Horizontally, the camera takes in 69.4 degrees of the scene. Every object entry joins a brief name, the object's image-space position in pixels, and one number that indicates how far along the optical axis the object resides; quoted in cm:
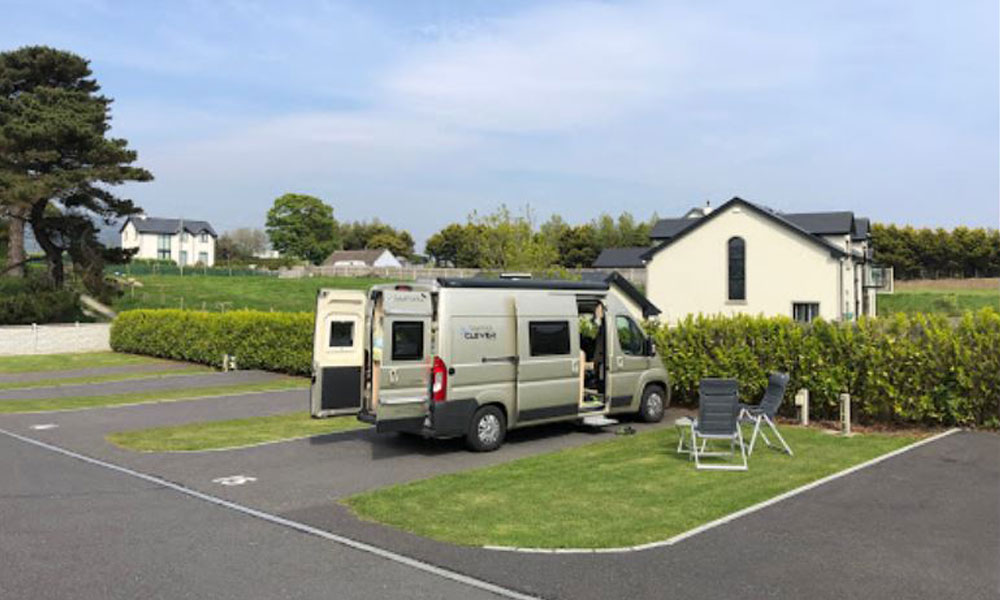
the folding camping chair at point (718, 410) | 974
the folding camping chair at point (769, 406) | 1055
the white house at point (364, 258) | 11469
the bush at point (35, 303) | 3503
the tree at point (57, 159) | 3403
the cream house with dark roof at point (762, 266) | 3806
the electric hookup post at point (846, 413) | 1222
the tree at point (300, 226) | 11975
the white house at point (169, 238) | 10900
